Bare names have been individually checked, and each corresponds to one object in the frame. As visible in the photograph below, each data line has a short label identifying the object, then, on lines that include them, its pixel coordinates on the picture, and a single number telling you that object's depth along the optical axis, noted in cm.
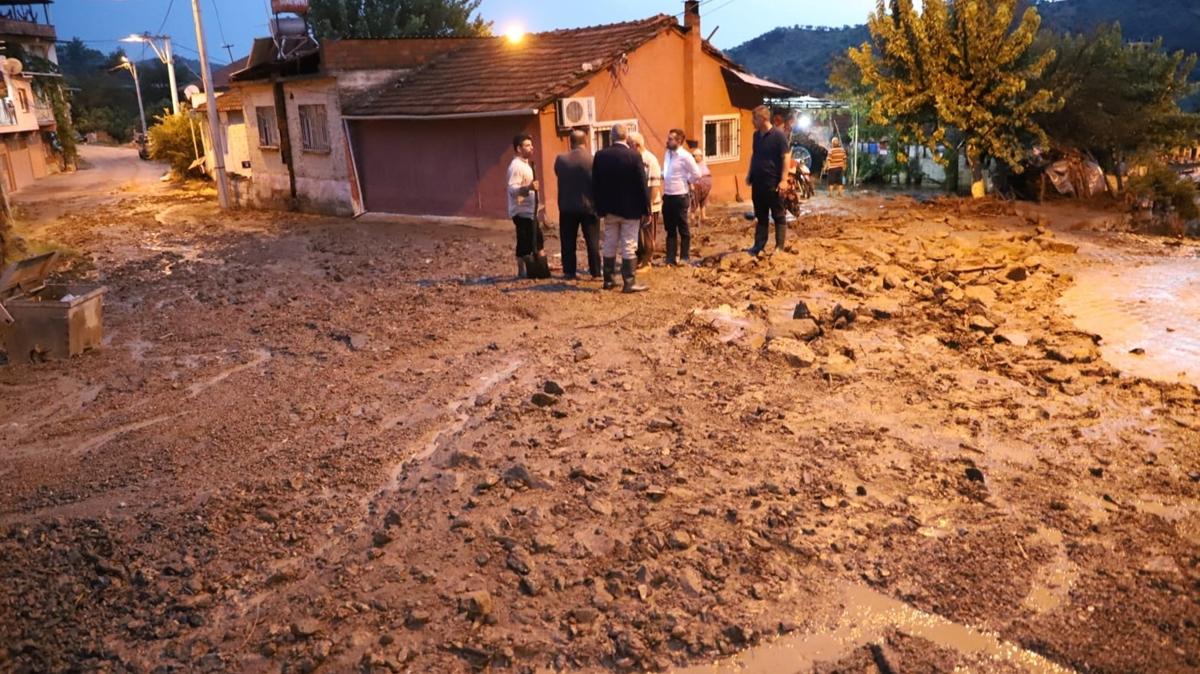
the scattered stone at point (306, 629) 369
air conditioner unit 1562
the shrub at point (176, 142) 3175
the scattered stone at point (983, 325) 786
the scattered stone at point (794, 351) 699
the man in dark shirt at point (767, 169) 1053
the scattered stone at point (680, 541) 425
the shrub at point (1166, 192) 1501
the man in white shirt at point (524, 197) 947
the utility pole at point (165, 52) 3509
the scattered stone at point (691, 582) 392
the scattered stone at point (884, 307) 830
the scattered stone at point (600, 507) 461
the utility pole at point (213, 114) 2106
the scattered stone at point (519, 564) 411
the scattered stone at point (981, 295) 888
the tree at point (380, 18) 3444
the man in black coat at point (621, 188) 880
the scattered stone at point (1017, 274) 980
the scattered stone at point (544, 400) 619
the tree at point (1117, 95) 1712
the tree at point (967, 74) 1619
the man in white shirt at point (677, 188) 1032
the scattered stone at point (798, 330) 760
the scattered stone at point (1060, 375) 658
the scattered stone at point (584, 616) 375
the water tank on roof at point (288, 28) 2081
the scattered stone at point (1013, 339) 748
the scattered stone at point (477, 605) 378
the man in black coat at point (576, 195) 913
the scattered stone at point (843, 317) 807
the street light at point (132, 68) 4630
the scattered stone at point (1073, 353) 700
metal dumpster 786
